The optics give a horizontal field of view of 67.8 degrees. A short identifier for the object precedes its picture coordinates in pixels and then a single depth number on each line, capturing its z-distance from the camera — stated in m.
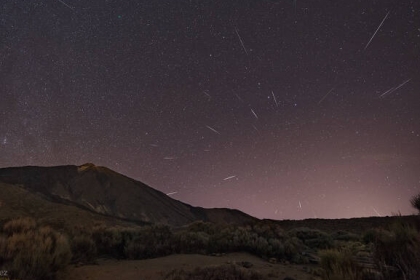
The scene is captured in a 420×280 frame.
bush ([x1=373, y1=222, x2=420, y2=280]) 4.99
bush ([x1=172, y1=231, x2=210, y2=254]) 12.30
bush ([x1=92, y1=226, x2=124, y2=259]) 12.04
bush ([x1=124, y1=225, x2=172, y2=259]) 11.59
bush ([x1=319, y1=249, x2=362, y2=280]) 5.22
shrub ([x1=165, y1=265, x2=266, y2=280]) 7.35
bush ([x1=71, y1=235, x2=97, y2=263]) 10.49
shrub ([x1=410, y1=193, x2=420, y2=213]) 12.24
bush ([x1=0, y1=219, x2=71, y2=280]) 7.21
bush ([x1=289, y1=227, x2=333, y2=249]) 16.34
